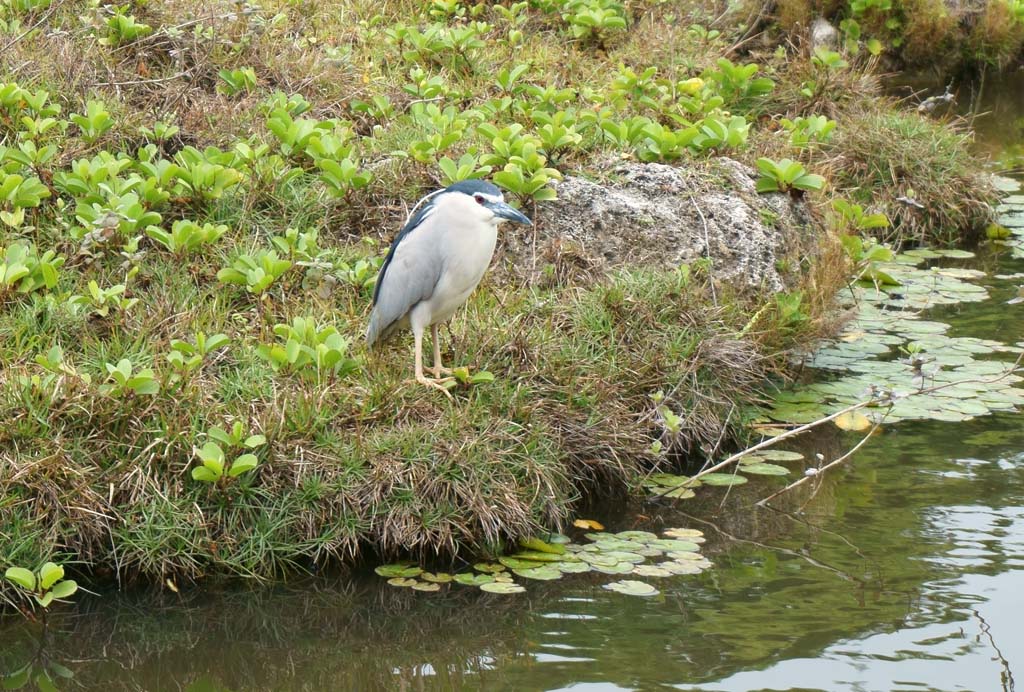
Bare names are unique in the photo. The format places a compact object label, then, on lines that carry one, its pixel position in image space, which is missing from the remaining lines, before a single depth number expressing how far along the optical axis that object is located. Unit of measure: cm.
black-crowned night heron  920
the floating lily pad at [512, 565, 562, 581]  854
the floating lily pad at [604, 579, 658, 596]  836
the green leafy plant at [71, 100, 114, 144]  1164
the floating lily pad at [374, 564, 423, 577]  858
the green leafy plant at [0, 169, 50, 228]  1036
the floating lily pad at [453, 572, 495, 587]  849
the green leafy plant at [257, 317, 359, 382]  908
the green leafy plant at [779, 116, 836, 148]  1313
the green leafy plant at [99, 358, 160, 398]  845
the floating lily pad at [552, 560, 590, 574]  863
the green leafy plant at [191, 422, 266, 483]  812
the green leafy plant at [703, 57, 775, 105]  1479
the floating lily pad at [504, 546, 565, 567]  880
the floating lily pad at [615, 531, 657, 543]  911
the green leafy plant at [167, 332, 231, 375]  884
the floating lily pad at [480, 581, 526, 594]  837
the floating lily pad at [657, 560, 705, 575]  868
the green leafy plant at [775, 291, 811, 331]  1123
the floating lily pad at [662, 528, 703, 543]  922
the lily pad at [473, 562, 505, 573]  866
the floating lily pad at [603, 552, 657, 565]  879
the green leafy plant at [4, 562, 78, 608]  759
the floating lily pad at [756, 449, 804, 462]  1048
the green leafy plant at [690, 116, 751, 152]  1236
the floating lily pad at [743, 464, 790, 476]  1019
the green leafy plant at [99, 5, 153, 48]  1355
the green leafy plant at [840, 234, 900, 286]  1217
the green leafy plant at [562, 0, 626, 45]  1661
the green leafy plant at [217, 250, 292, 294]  980
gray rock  1141
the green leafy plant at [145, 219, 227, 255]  1023
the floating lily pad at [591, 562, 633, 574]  863
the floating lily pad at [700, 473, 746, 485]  998
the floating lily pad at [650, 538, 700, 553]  902
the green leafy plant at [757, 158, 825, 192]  1186
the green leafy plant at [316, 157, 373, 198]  1120
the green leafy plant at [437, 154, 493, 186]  1102
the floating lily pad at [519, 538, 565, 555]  891
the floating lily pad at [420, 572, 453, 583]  852
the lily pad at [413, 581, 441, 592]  841
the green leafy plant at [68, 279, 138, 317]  943
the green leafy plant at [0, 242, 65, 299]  951
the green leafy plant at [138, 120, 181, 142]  1190
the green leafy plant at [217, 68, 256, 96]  1335
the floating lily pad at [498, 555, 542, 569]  870
